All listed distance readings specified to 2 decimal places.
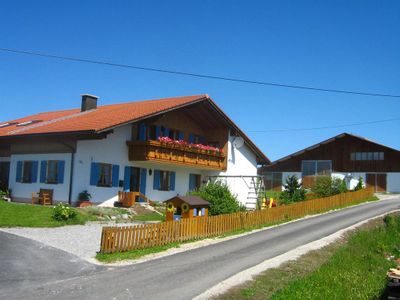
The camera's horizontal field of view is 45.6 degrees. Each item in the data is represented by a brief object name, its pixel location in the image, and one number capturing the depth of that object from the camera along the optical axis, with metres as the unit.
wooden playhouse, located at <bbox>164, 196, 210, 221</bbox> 18.20
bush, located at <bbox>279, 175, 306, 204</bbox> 33.09
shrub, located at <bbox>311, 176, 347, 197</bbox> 36.03
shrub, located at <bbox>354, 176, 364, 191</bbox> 40.22
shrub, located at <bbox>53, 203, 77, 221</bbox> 19.70
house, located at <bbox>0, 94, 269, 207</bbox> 25.11
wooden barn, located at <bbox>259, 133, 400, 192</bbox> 48.50
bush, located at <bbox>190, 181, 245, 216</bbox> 21.70
